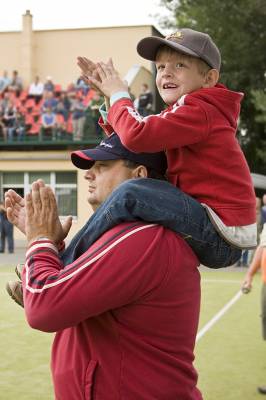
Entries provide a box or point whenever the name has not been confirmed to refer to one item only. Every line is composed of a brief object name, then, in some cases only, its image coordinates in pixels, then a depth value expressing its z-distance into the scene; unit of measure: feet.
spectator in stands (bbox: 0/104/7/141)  88.07
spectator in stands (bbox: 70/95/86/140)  83.51
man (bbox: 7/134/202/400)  5.93
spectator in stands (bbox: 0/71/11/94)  93.78
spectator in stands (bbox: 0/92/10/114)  88.95
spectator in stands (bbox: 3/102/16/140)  87.82
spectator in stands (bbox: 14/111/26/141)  87.51
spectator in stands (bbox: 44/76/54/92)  90.12
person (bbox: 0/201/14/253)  65.92
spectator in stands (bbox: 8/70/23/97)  93.27
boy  6.30
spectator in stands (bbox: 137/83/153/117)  75.66
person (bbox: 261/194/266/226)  42.80
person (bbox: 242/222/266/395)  22.17
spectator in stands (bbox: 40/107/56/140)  85.78
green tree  85.40
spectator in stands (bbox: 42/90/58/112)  85.86
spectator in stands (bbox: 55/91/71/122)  86.17
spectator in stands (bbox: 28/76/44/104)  91.30
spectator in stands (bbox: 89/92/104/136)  79.12
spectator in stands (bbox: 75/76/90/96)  87.51
